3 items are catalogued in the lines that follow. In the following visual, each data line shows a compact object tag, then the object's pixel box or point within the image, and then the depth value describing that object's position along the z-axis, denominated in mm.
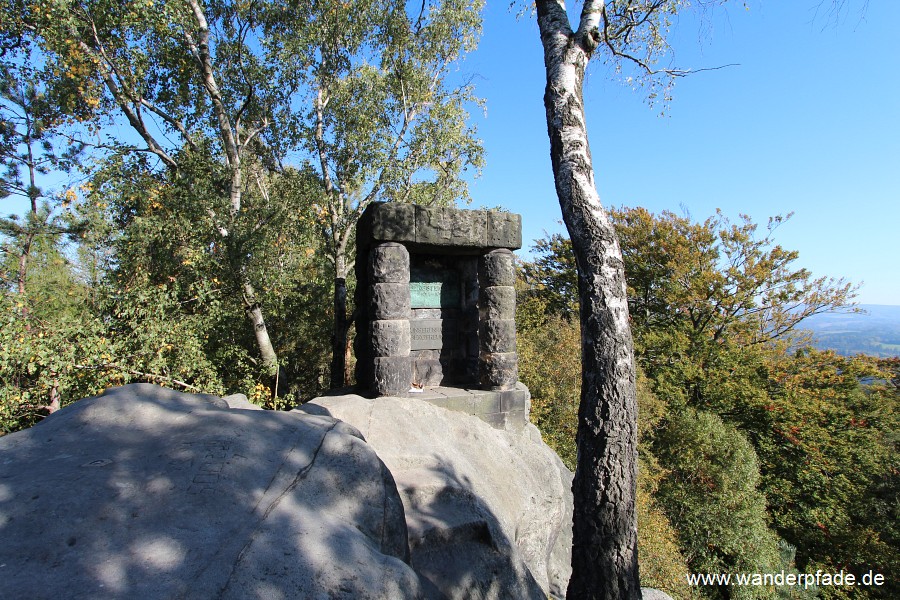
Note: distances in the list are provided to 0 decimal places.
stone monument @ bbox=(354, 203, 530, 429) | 5664
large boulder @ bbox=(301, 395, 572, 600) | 3387
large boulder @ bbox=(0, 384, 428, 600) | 1611
